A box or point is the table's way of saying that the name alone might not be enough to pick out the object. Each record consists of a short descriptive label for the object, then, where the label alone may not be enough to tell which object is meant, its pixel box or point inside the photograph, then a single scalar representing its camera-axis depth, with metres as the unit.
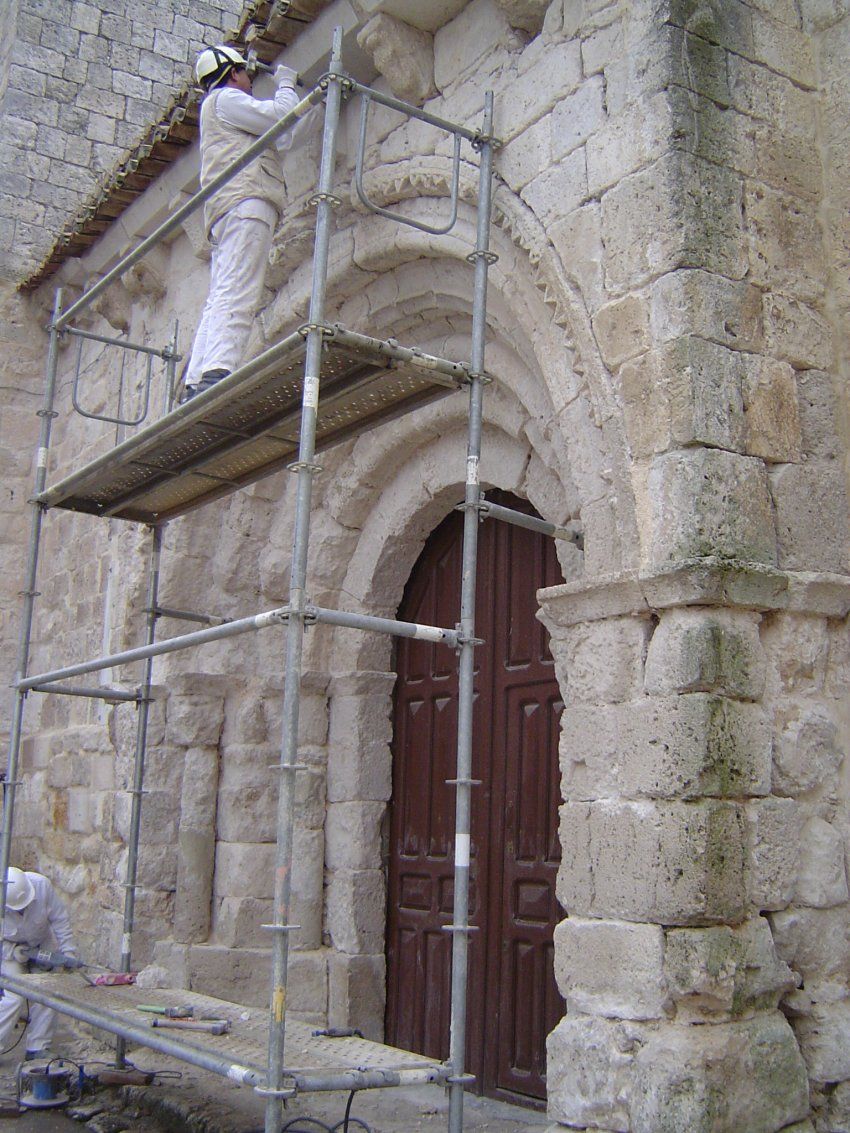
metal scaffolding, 3.08
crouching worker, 5.12
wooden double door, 4.44
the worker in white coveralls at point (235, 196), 4.46
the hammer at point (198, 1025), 4.09
